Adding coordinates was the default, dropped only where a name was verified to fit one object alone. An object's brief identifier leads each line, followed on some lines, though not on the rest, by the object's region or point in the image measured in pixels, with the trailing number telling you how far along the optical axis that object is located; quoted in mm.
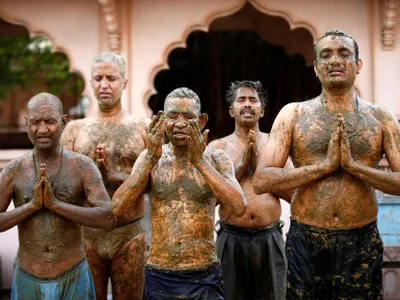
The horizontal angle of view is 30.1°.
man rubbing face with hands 4156
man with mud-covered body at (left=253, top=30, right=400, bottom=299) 4152
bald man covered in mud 4207
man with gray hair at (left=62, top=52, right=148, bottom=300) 5367
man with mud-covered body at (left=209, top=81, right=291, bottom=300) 5621
